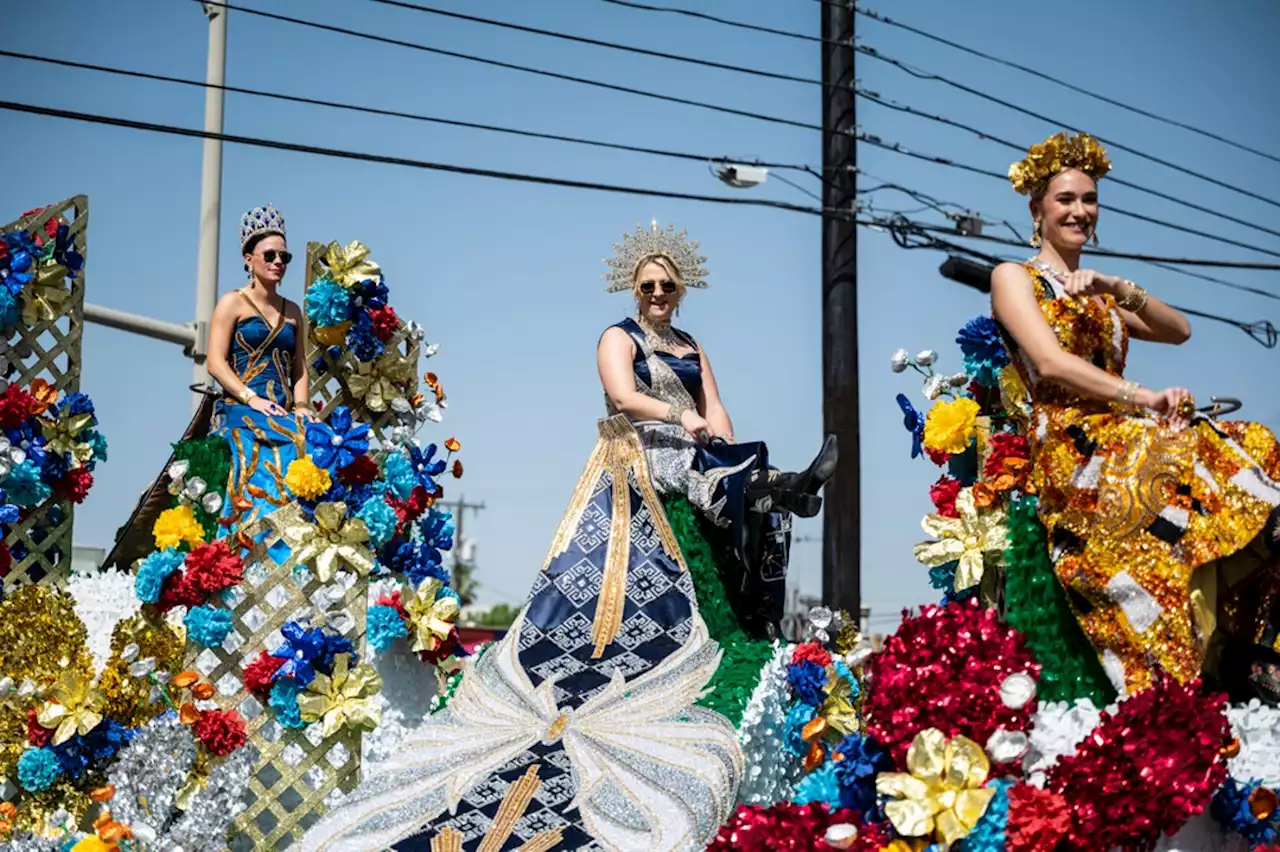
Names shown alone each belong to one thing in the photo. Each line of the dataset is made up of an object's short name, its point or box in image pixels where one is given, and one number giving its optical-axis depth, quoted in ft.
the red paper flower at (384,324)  28.07
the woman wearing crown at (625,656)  19.72
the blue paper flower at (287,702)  23.22
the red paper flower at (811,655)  22.33
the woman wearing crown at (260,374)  27.04
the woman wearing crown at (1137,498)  16.98
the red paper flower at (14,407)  27.27
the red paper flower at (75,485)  28.09
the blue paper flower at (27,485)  27.25
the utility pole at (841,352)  39.45
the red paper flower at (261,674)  23.24
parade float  15.46
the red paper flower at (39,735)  24.82
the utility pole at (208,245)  50.39
